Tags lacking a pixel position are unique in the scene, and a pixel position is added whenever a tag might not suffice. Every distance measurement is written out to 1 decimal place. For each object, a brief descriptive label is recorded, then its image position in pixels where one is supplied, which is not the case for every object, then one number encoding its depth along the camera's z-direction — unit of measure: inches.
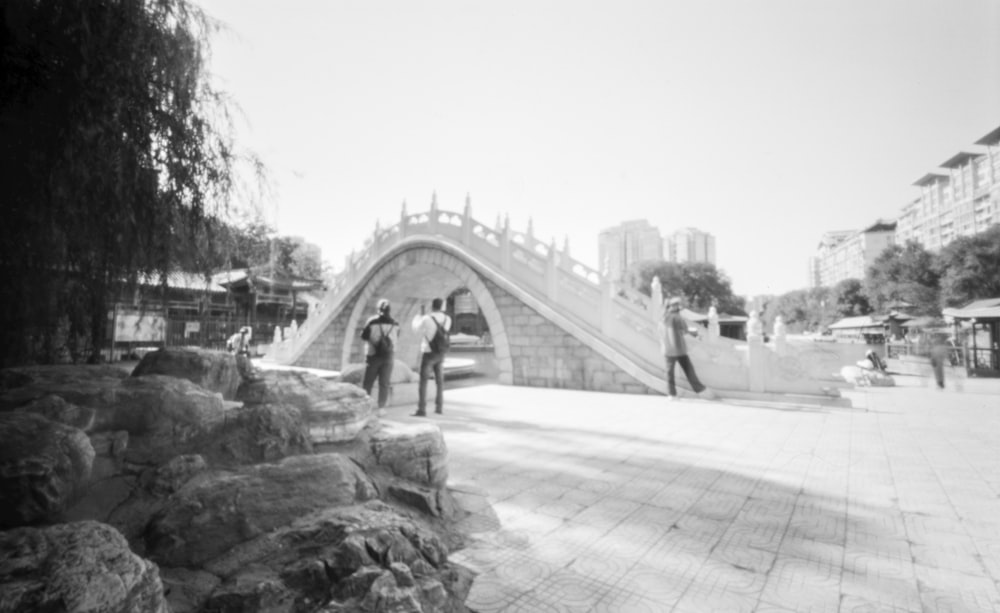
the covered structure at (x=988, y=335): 564.7
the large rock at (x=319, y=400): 118.0
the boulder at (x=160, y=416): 95.3
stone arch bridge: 342.3
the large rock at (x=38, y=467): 67.0
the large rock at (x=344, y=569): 67.5
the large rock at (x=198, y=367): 121.0
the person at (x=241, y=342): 466.3
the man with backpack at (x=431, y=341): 254.1
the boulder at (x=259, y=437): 100.0
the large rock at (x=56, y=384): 91.2
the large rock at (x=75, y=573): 46.6
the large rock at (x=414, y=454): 119.2
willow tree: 95.7
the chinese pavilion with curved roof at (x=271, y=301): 882.8
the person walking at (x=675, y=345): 323.6
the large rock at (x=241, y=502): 77.8
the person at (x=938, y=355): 432.5
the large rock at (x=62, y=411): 87.0
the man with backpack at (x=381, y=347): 247.0
